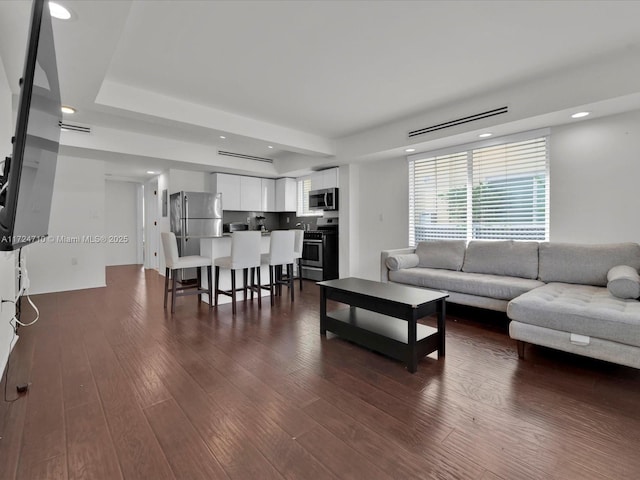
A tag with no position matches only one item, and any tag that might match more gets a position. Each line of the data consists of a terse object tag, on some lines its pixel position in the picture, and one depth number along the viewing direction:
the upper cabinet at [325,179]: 5.87
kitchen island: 4.27
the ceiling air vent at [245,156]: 5.77
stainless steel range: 5.93
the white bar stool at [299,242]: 5.07
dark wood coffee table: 2.39
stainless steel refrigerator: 5.74
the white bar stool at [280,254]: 4.35
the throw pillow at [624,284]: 2.44
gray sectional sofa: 2.19
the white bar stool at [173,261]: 3.88
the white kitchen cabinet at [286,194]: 6.81
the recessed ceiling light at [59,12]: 1.78
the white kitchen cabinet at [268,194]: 6.90
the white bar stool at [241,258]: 3.88
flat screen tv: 1.01
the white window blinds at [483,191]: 3.82
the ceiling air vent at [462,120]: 3.48
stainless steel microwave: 5.82
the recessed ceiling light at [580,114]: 3.19
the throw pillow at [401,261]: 4.14
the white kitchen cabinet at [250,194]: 6.58
